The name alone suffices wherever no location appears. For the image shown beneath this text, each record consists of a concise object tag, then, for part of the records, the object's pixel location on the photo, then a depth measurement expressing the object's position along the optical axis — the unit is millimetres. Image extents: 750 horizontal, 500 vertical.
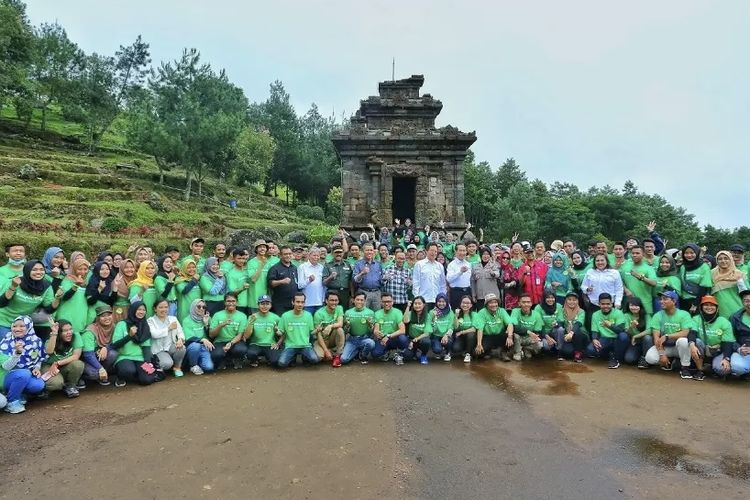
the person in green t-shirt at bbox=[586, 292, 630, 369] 6766
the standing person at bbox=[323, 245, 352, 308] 7664
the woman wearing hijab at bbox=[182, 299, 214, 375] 6336
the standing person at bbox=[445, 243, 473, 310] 7814
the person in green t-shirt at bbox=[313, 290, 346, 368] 6785
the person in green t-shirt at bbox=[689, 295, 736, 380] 5934
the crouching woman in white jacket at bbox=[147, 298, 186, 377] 6062
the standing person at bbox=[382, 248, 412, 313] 7723
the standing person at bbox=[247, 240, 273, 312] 7156
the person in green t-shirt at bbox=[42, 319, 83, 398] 5297
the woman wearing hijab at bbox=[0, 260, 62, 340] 5104
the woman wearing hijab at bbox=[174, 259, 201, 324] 6586
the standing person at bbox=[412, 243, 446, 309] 7590
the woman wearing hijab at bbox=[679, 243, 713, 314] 6598
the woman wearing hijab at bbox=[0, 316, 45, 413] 4879
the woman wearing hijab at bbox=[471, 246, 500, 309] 7730
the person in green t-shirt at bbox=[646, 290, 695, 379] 6168
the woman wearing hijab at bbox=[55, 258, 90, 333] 5578
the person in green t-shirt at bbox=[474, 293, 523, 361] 7118
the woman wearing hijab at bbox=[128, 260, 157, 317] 6125
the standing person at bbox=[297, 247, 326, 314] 7434
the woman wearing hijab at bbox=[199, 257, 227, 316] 6766
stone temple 17547
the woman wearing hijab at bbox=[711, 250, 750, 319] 6258
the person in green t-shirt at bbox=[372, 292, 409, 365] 6898
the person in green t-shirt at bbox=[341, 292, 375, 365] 6910
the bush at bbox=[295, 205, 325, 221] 35250
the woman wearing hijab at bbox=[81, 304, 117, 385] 5613
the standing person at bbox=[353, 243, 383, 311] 7495
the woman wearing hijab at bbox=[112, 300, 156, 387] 5777
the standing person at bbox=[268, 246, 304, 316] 7215
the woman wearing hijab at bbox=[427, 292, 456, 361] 7062
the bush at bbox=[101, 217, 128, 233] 16891
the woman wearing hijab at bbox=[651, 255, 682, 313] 6801
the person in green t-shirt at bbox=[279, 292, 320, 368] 6609
